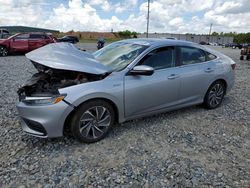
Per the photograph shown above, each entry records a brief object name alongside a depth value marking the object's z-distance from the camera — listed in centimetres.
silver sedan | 267
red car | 1231
